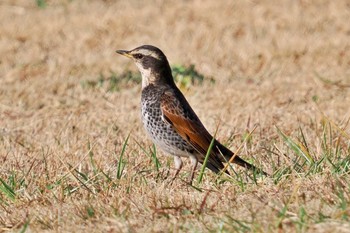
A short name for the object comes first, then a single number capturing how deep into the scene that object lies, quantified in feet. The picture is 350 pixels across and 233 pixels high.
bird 47.06
